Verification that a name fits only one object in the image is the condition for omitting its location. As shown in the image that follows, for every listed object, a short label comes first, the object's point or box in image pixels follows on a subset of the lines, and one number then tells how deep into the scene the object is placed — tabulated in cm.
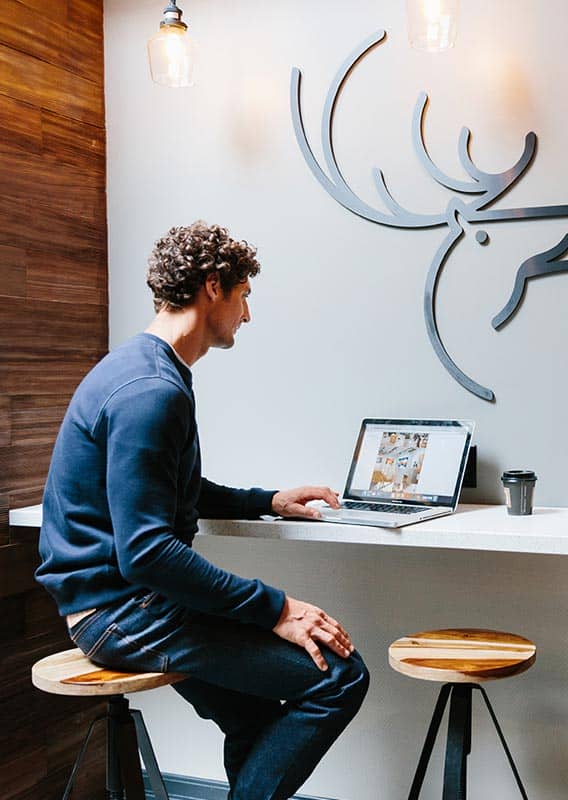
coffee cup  218
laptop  228
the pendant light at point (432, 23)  222
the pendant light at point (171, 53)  246
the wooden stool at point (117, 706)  181
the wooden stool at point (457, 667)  187
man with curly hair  176
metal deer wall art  234
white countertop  194
